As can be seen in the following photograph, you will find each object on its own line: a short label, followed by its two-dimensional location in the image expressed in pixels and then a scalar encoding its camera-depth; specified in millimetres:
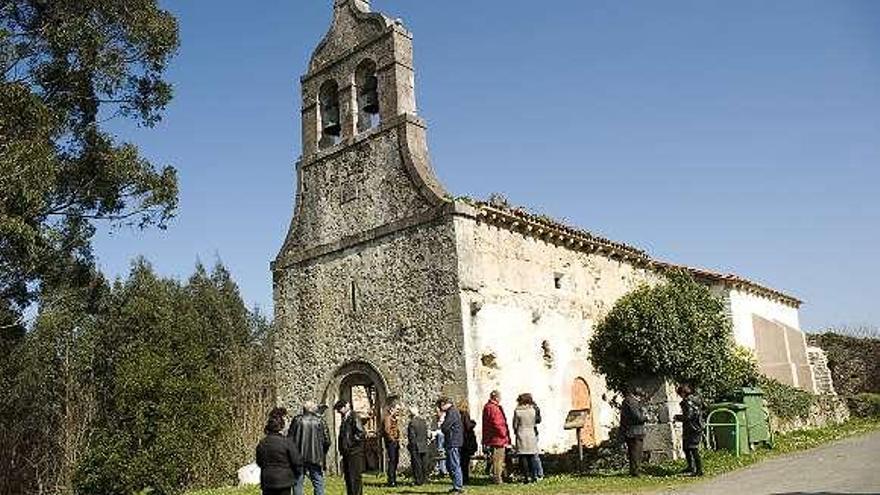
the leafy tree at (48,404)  26281
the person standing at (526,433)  13000
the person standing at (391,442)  14195
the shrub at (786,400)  19656
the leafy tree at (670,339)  13766
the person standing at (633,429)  12617
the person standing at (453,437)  12164
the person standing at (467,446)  13836
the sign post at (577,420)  13998
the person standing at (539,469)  13133
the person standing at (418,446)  13984
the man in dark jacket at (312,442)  10820
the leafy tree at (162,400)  24250
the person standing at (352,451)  11570
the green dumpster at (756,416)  14891
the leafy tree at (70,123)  15828
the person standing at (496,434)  13141
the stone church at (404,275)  15703
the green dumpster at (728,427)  14398
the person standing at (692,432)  12078
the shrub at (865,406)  27500
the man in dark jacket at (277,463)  8219
